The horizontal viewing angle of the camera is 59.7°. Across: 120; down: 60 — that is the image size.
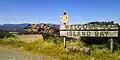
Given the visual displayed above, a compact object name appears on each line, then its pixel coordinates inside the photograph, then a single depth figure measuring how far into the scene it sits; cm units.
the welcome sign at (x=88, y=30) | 534
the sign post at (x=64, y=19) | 584
